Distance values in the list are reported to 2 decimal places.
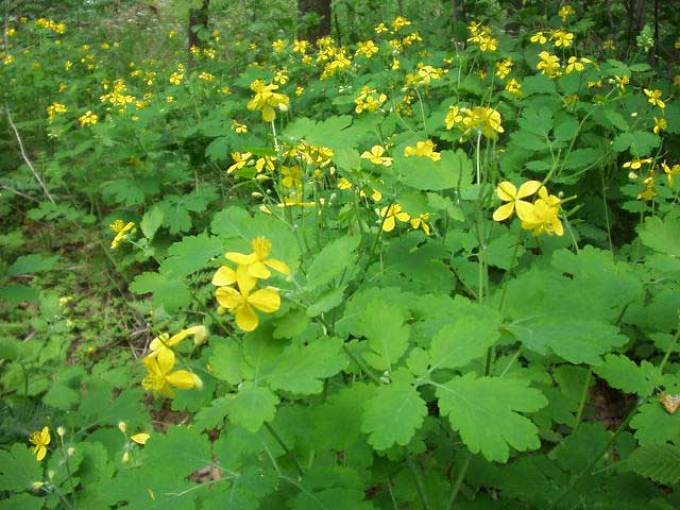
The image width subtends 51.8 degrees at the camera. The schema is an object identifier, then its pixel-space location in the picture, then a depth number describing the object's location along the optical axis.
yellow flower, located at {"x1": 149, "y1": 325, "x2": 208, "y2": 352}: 0.26
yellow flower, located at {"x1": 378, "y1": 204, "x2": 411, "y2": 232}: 0.39
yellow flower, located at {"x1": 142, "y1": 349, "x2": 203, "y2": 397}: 0.26
